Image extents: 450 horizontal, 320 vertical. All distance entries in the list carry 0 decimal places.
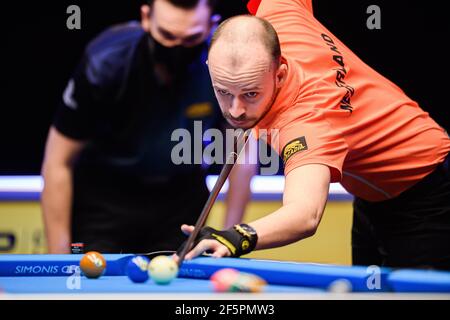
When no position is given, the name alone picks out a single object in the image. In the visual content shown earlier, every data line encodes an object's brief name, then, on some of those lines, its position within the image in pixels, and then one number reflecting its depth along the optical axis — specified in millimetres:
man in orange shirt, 5121
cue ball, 4824
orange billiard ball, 5305
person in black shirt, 8992
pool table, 4113
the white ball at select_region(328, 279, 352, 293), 4406
